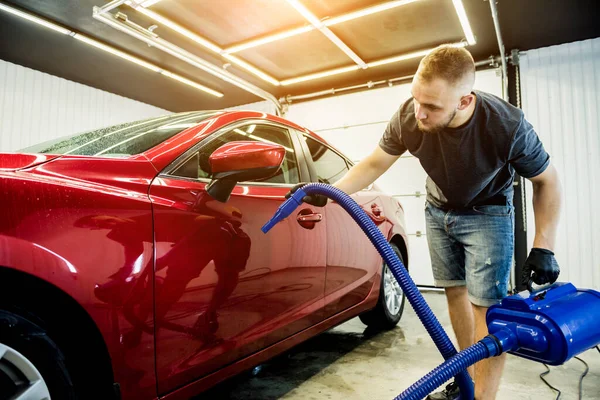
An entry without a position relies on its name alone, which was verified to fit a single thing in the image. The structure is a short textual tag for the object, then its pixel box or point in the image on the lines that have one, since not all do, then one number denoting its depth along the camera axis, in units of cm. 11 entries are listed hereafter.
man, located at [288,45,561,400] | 142
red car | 99
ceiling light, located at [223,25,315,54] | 477
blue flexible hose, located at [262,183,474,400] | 115
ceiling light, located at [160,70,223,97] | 637
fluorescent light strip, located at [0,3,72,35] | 442
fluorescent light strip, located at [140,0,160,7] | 406
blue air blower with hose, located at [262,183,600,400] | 103
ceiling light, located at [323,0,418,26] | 419
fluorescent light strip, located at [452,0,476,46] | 422
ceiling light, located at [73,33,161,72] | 516
